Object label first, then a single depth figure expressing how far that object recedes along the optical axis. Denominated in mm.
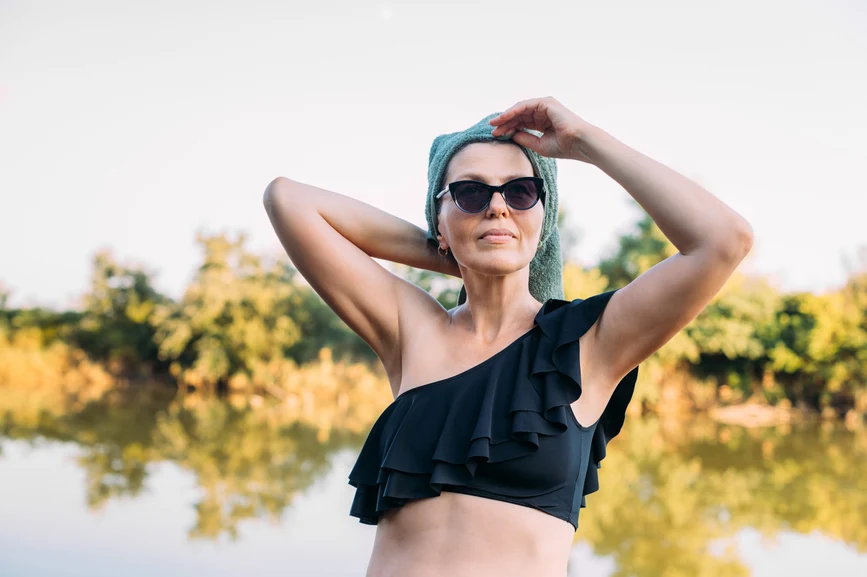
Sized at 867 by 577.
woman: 1365
